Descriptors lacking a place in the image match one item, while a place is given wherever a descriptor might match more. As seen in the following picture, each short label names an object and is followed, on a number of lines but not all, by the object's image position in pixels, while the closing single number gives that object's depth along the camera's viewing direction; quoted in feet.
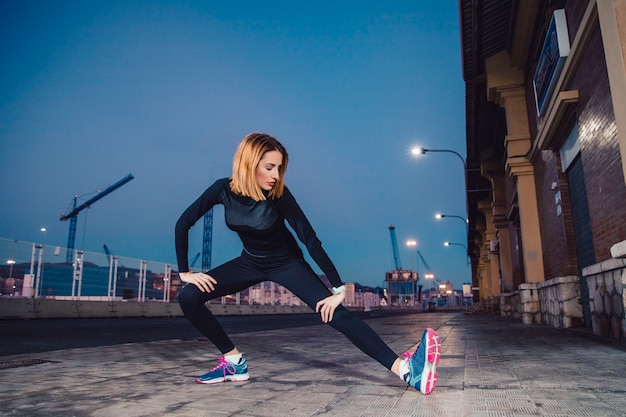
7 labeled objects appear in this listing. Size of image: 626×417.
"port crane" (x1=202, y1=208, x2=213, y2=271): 318.04
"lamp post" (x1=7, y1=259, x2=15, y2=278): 49.02
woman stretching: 9.86
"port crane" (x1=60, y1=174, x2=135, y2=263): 321.73
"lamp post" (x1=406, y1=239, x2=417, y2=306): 197.47
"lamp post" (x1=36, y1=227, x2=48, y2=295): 52.65
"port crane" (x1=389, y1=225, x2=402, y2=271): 474.08
